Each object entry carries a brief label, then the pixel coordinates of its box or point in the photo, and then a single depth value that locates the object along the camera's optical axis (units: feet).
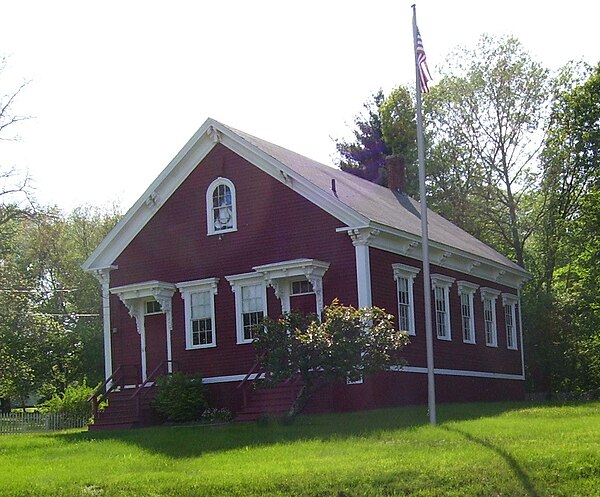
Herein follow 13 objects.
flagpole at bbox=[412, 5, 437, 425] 67.87
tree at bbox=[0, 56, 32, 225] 134.41
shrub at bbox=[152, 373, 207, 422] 89.10
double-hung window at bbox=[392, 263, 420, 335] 91.88
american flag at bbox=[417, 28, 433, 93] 73.56
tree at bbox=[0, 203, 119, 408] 138.41
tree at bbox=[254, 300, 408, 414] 71.56
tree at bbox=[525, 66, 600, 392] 129.80
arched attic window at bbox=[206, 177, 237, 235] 95.30
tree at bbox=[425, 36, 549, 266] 161.27
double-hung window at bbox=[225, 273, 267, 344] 92.43
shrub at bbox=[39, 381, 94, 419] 102.58
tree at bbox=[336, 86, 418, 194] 183.49
